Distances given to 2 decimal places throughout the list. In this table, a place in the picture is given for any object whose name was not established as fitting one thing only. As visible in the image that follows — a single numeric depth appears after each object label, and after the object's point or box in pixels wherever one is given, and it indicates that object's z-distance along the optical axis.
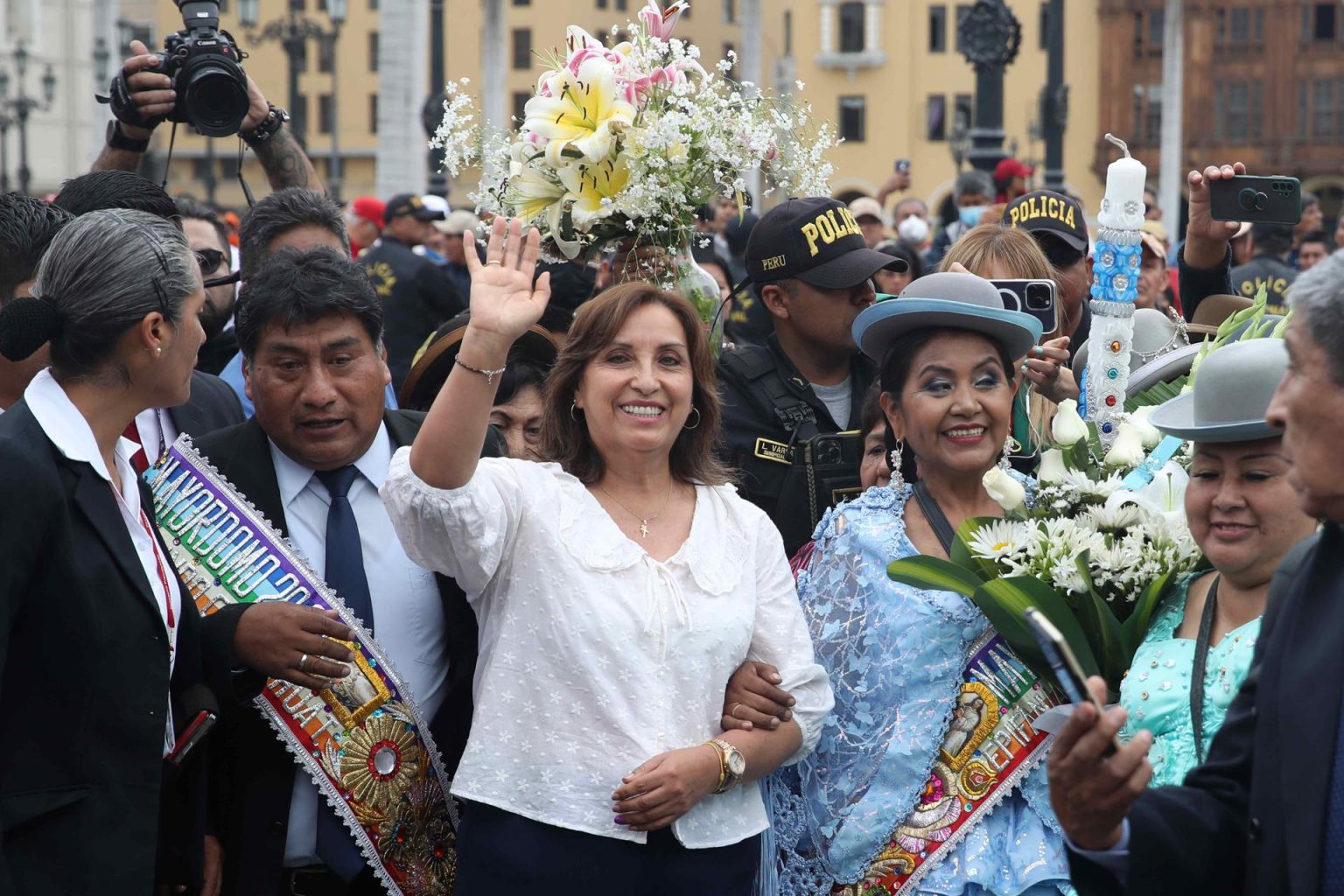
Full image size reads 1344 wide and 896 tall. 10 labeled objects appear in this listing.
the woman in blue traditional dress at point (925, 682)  7.61
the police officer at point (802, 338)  10.30
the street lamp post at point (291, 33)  53.44
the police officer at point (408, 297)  20.00
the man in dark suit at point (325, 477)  7.75
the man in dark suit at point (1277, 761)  5.15
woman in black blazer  6.46
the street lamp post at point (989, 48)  32.22
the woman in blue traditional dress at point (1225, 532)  6.68
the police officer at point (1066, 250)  12.12
